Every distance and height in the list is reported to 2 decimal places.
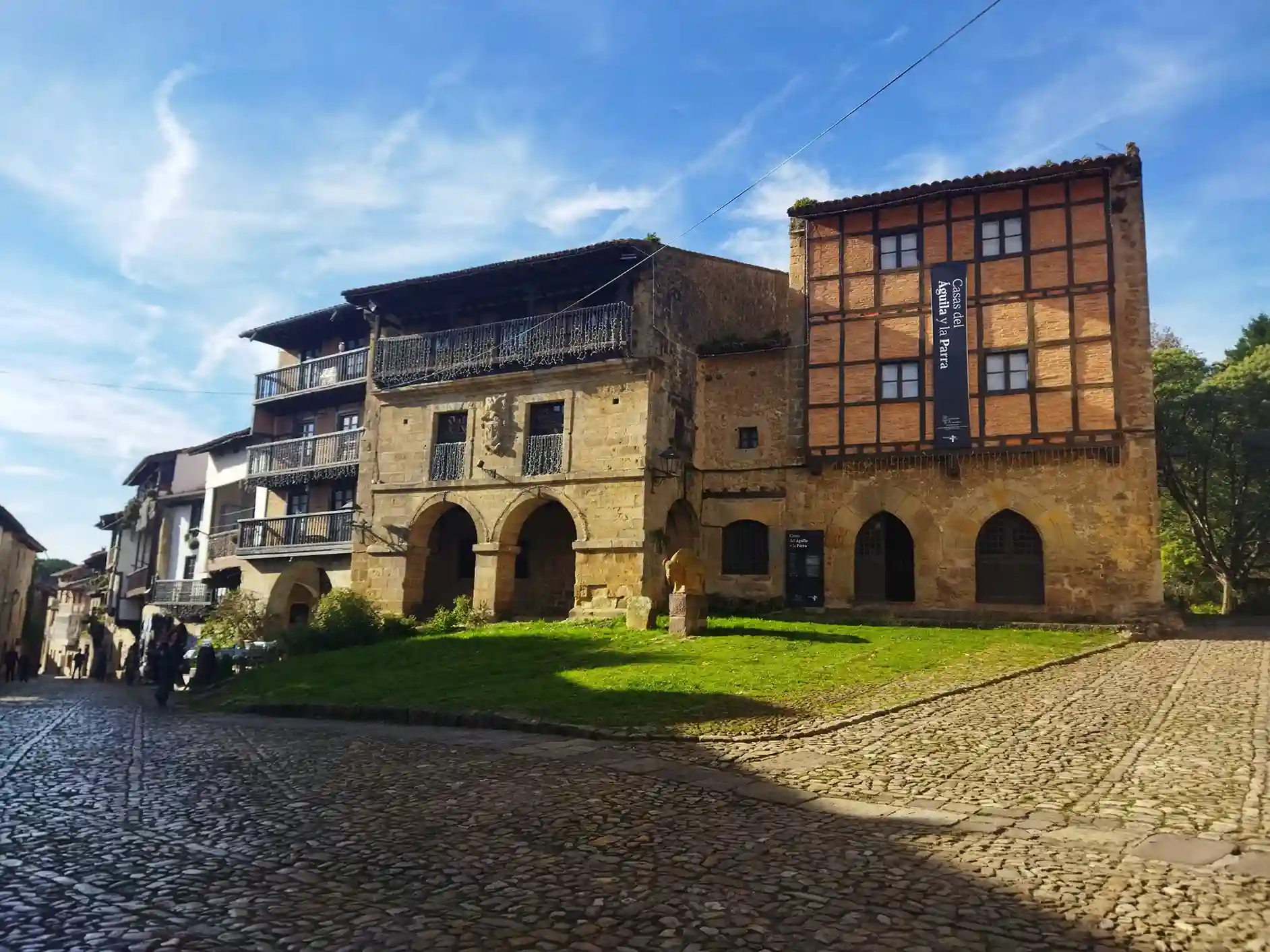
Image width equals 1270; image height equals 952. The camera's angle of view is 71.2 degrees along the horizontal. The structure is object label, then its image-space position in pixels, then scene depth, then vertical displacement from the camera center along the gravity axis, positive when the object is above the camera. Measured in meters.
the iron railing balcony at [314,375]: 28.47 +6.33
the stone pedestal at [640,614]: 19.05 -0.79
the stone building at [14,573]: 31.65 -0.75
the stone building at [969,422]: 20.14 +4.06
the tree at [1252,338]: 33.22 +9.88
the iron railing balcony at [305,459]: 27.39 +3.37
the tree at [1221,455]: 26.55 +4.41
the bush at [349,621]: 21.27 -1.33
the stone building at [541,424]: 21.86 +3.96
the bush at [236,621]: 26.02 -1.73
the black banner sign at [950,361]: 21.39 +5.50
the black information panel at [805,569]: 22.62 +0.38
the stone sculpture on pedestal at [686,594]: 17.53 -0.29
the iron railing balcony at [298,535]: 26.64 +0.92
